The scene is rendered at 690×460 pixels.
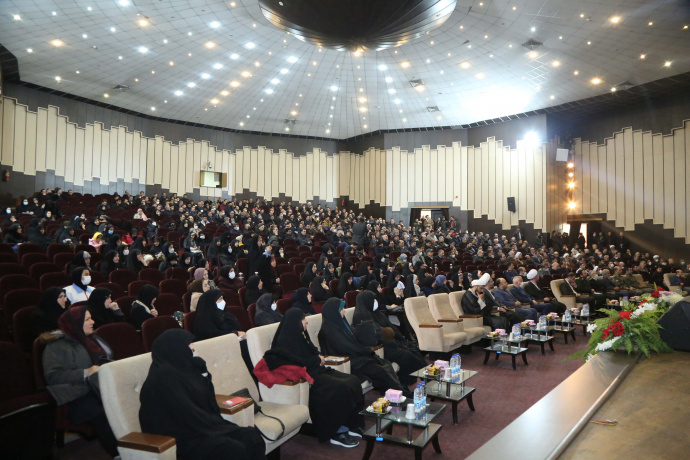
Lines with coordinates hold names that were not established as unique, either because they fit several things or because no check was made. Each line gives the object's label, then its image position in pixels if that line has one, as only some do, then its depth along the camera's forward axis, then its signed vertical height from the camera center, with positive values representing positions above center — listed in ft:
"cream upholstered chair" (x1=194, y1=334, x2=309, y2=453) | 10.83 -3.78
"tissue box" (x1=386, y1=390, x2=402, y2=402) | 12.44 -3.97
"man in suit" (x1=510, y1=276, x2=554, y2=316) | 29.99 -3.40
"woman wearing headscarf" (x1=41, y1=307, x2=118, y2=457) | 10.45 -3.15
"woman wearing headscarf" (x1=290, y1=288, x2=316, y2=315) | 18.83 -2.35
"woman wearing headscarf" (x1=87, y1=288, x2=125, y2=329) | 14.71 -2.08
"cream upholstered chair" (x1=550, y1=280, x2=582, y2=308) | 32.83 -3.61
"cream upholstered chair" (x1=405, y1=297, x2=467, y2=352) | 20.71 -3.90
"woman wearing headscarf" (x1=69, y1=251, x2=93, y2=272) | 20.86 -0.98
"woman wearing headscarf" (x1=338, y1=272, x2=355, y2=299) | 25.02 -2.23
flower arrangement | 12.00 -2.27
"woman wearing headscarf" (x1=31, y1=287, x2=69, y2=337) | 12.54 -1.95
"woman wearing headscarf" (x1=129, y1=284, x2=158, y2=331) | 15.89 -2.30
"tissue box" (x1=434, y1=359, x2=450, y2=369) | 15.74 -3.99
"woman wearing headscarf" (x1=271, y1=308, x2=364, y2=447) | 12.76 -4.05
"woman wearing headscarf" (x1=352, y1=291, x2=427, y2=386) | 17.06 -3.71
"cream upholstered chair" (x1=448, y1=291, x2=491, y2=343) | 23.25 -3.93
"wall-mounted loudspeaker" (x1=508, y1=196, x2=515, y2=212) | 67.26 +5.63
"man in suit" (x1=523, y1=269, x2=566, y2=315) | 31.12 -3.52
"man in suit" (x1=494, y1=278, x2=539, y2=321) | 27.68 -3.49
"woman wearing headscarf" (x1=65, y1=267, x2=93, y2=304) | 16.99 -1.68
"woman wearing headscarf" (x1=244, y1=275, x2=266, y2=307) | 21.06 -2.24
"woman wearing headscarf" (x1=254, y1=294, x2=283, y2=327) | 17.38 -2.64
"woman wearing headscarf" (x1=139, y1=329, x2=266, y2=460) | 9.38 -3.46
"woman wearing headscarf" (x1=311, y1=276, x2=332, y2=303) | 23.93 -2.45
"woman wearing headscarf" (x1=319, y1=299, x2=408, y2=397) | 15.40 -3.58
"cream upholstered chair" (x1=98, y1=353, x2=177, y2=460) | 8.70 -3.38
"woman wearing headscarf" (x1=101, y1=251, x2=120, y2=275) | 23.08 -1.11
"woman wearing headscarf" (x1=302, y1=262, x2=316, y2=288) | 27.20 -1.93
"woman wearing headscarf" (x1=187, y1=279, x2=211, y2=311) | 18.73 -2.00
